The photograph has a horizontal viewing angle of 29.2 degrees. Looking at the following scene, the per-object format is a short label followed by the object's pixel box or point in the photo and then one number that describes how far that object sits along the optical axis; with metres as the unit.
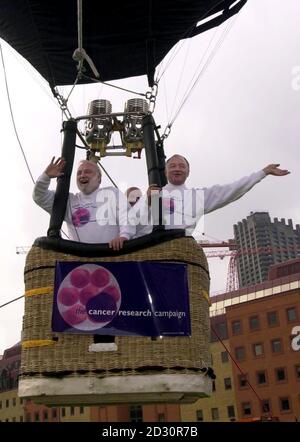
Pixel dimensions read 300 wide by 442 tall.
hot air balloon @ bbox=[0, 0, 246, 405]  3.49
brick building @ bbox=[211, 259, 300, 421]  51.05
